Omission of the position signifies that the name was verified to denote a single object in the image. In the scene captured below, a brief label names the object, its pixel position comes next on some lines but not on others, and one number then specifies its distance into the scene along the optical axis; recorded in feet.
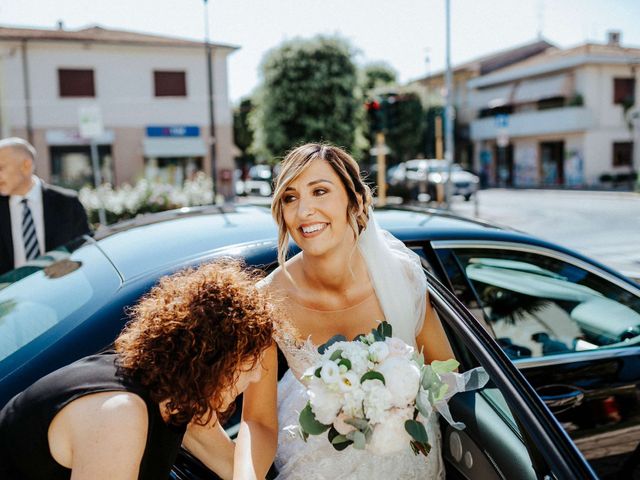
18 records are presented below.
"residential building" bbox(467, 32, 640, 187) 112.27
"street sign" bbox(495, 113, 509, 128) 75.31
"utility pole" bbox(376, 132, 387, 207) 47.24
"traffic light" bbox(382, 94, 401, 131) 48.57
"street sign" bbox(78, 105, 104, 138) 34.35
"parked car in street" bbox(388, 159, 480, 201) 83.10
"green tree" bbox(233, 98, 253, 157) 181.37
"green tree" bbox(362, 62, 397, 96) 146.51
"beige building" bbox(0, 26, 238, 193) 89.97
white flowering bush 37.47
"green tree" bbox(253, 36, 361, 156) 87.86
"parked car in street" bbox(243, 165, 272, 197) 113.39
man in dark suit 13.61
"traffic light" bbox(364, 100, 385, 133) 48.81
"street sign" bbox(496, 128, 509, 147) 83.79
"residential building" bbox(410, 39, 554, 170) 143.64
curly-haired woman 4.67
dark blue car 5.85
